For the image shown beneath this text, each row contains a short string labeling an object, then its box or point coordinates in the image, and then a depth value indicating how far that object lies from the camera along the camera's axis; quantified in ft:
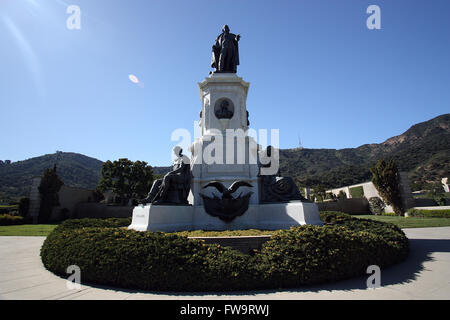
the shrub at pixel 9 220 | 80.64
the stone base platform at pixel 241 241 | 20.25
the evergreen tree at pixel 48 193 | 90.63
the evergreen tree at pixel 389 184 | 89.15
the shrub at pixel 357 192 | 112.93
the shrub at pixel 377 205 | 96.37
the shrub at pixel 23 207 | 88.11
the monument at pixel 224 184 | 28.86
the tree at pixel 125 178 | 116.06
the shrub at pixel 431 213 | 71.30
